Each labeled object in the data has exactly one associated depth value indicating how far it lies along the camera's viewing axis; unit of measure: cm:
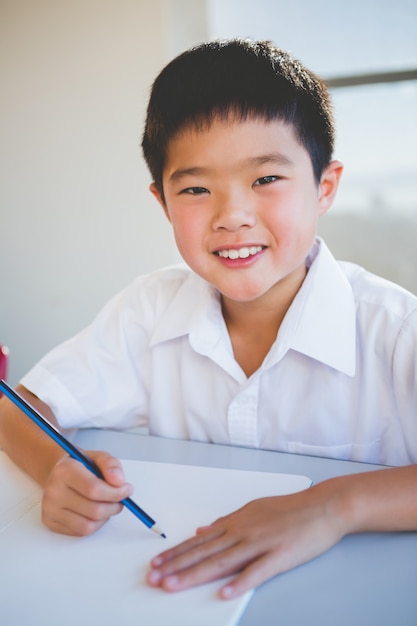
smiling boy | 91
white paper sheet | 55
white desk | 55
